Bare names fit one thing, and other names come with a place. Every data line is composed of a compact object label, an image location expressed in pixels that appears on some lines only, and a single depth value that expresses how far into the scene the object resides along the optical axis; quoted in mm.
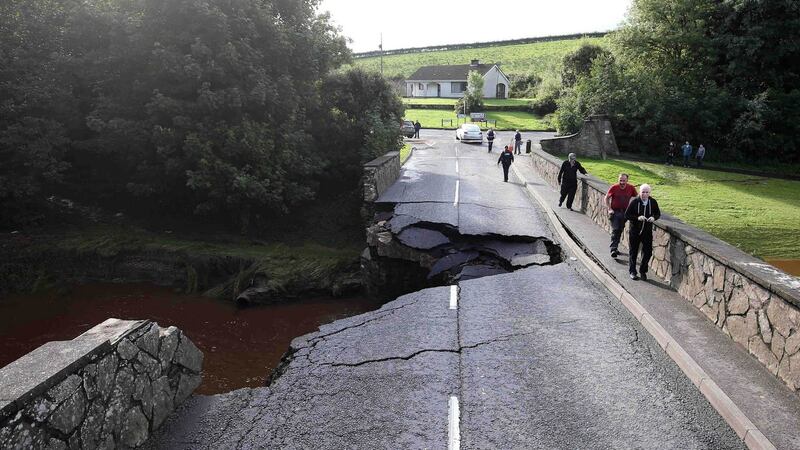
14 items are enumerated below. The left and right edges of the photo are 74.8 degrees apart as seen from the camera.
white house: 73500
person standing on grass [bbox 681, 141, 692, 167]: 29484
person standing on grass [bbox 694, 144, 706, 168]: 29578
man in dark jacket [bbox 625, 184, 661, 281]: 9367
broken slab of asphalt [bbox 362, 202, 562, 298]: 12211
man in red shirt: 10859
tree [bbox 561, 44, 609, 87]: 51344
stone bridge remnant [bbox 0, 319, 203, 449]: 4074
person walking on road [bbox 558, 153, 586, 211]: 15484
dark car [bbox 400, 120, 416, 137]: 41447
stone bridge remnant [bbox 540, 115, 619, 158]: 32062
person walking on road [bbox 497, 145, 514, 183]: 21828
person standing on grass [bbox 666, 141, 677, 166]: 29781
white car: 38344
